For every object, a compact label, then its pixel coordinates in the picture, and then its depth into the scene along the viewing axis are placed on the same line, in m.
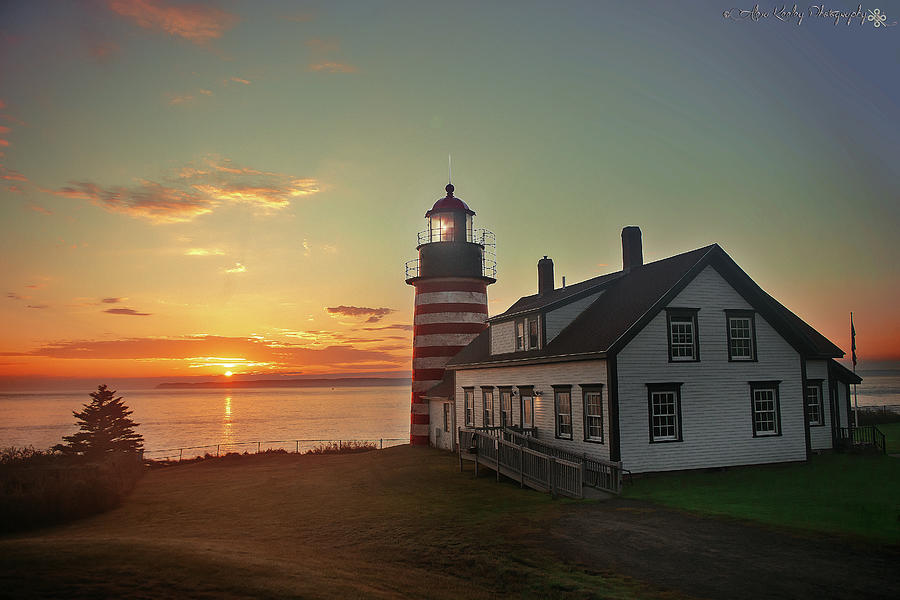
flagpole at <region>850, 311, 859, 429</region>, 35.47
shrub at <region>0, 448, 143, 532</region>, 19.44
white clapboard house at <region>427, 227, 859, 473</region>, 23.53
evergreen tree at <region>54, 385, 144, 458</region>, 39.39
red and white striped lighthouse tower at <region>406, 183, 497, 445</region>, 38.97
